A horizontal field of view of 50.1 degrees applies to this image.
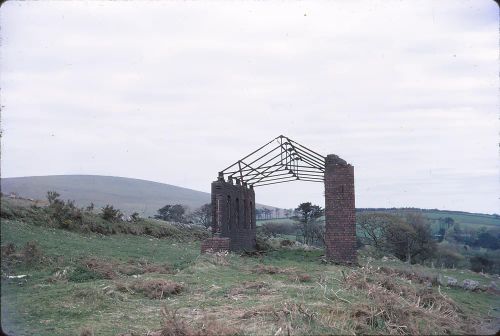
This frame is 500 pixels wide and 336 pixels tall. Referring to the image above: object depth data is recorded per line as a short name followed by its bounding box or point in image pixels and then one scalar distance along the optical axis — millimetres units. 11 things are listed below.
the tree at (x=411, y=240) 34125
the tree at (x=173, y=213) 55188
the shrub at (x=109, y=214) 27328
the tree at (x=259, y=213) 78306
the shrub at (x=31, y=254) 14128
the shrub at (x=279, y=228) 50325
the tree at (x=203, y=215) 56503
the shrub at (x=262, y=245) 28797
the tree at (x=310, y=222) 45406
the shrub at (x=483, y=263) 29297
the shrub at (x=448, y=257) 33188
